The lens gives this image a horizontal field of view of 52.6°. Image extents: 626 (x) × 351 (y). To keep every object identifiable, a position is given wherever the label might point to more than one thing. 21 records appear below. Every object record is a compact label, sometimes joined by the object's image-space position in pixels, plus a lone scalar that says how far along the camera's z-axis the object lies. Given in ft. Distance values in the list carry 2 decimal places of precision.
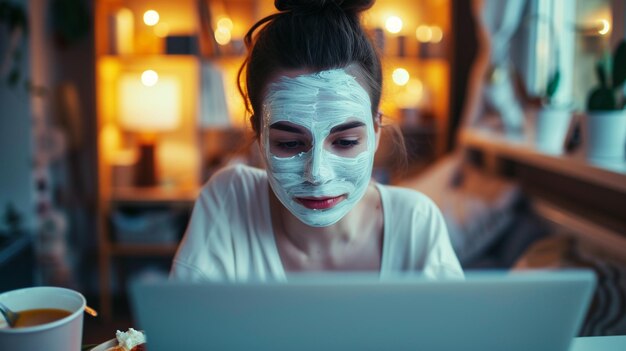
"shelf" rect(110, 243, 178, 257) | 11.29
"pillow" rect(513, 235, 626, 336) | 5.08
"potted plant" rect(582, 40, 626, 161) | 6.14
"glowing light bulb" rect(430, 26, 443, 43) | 12.76
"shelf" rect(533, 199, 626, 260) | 6.10
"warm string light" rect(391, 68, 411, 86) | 12.94
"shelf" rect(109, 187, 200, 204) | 11.22
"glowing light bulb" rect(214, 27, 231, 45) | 11.90
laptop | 2.17
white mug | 2.32
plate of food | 2.84
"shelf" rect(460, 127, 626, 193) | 5.86
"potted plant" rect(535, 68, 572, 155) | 7.93
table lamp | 11.03
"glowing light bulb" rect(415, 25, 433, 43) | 13.10
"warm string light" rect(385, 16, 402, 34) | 13.00
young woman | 3.69
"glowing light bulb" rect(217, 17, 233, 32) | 11.96
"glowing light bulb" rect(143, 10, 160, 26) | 11.76
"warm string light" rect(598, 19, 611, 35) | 7.65
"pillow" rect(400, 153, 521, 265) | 8.61
